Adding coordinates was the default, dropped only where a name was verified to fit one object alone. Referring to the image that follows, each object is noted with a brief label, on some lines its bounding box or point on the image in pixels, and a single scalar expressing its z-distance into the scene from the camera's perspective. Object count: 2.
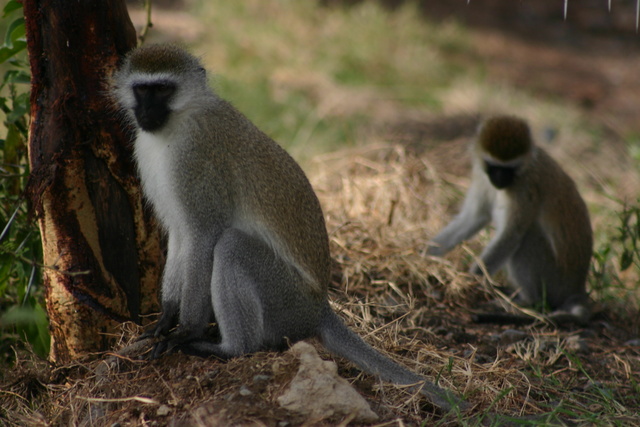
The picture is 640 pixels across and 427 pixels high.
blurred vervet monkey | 11.84
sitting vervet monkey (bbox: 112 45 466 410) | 7.10
